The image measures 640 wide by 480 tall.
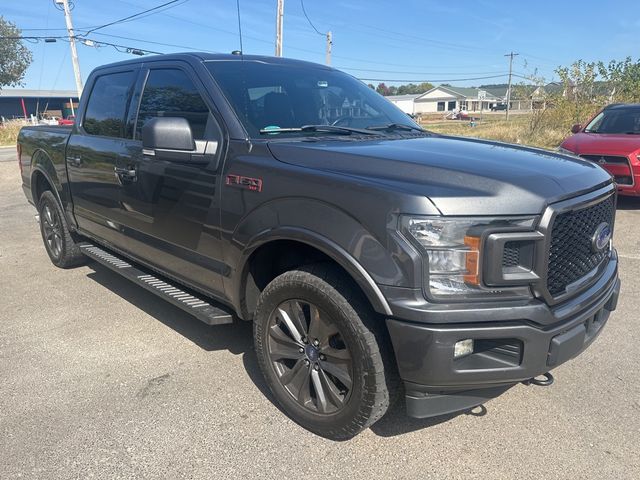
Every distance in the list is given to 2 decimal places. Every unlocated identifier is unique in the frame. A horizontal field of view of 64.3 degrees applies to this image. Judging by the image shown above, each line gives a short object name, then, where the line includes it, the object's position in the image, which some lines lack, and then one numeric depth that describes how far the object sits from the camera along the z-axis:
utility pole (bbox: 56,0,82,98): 27.53
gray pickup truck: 2.08
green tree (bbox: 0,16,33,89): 57.19
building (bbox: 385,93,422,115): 85.56
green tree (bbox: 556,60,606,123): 16.97
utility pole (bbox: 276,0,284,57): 19.05
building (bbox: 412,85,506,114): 94.06
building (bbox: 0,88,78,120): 58.75
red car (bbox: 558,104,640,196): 7.52
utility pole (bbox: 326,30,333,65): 34.06
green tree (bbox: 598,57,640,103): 17.41
